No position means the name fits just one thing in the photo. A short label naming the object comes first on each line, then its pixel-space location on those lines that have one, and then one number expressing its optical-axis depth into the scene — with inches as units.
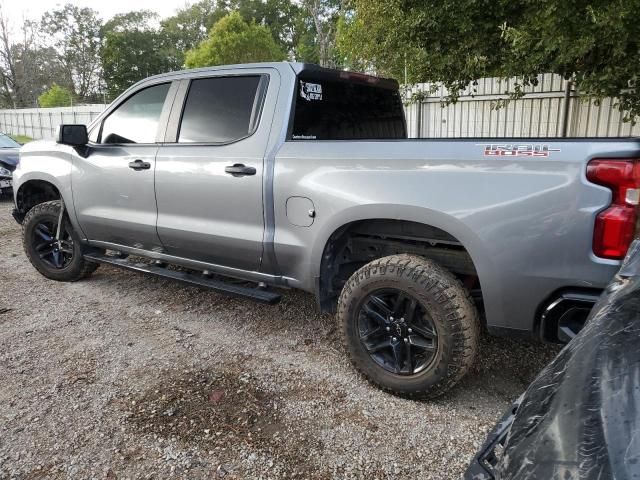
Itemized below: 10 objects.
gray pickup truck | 93.0
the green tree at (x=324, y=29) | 1135.6
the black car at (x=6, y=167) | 390.0
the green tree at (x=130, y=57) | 1997.4
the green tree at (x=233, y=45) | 1154.7
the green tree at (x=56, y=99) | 1649.9
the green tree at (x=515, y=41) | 211.9
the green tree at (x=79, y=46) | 2332.7
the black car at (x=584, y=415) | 44.4
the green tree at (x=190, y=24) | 2235.6
